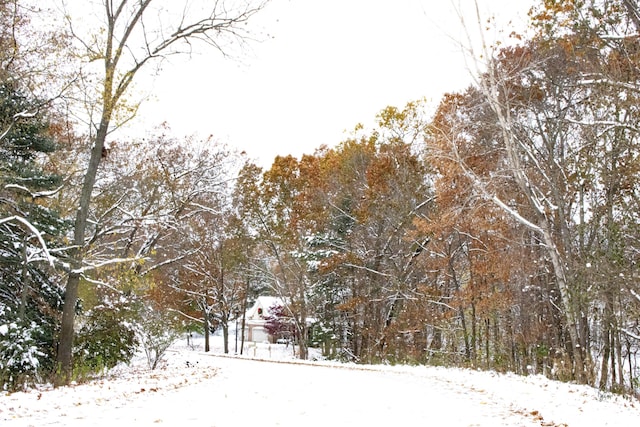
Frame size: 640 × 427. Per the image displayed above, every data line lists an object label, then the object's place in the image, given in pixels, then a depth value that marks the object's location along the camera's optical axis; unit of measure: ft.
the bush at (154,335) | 55.98
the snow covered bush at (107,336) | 50.34
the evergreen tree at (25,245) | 37.11
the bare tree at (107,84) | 41.27
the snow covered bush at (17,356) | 35.29
